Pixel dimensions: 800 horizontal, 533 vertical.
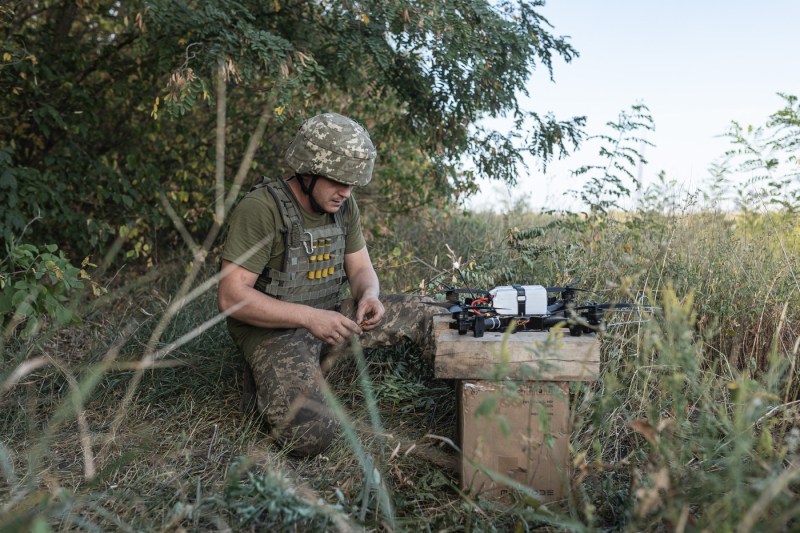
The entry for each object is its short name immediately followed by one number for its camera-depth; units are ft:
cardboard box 8.75
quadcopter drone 9.57
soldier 10.73
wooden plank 8.59
